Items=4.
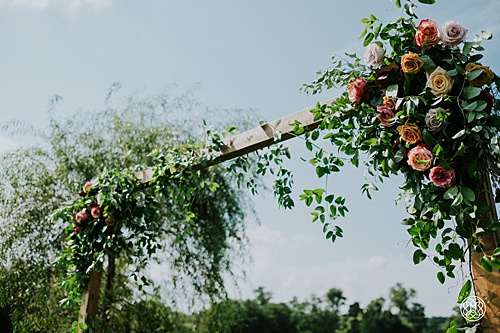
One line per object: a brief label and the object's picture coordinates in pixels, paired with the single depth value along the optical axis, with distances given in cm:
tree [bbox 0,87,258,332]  383
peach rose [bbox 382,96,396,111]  166
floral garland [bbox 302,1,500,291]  147
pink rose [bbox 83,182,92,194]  289
